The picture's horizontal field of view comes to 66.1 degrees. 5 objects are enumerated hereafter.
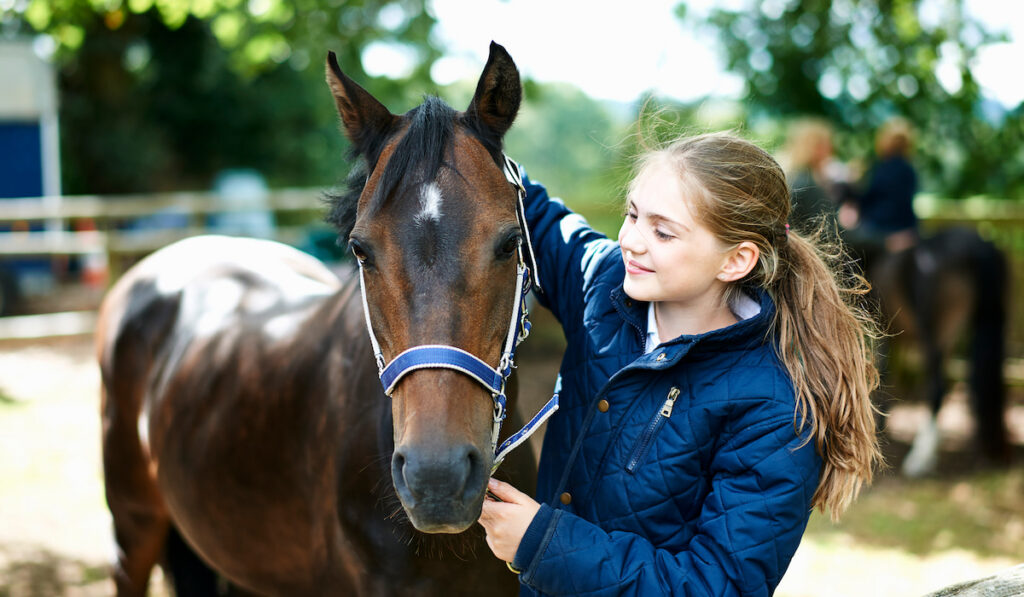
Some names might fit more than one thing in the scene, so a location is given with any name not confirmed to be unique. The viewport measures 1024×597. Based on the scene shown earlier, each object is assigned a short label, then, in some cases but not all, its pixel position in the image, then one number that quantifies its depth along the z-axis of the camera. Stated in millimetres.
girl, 1446
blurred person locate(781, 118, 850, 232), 6785
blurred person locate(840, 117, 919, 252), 6957
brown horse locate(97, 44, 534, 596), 1528
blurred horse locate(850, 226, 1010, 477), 6480
